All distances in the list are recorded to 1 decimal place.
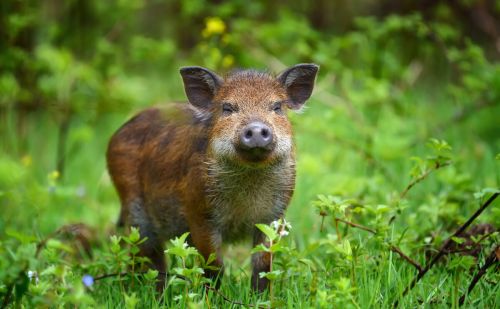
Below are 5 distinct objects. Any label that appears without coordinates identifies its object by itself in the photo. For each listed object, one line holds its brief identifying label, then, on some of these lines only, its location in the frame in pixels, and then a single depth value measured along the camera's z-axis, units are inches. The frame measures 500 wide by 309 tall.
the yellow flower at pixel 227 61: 542.2
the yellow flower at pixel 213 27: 543.8
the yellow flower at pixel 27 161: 536.8
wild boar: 354.9
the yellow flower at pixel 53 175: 407.5
